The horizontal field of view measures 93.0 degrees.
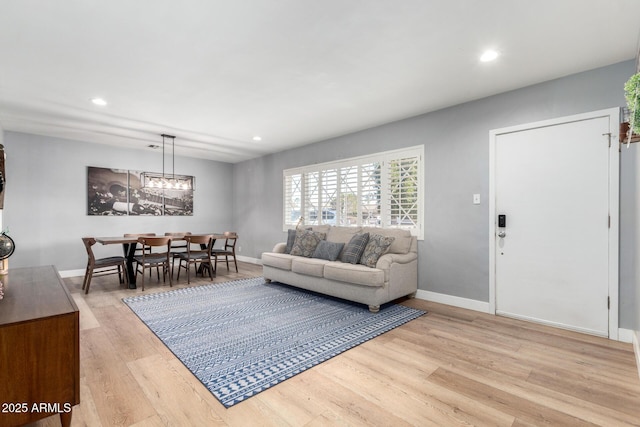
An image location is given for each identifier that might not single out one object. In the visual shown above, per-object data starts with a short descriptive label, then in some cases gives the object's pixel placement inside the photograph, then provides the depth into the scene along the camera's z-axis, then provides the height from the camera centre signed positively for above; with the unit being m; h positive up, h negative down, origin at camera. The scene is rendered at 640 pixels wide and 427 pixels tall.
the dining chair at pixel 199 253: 5.16 -0.72
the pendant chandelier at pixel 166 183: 5.18 +0.52
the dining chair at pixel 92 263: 4.35 -0.74
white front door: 2.86 -0.09
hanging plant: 1.47 +0.57
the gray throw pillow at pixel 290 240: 5.14 -0.47
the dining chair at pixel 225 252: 5.69 -0.74
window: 4.29 +0.35
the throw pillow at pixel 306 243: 4.77 -0.48
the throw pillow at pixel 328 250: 4.38 -0.56
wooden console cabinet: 1.33 -0.68
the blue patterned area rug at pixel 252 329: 2.20 -1.16
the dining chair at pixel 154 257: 4.71 -0.73
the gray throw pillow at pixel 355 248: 4.09 -0.49
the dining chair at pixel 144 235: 5.78 -0.44
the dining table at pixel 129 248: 4.63 -0.59
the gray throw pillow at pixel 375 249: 3.85 -0.48
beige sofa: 3.56 -0.78
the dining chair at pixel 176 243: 5.12 -0.68
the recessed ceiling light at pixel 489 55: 2.61 +1.38
